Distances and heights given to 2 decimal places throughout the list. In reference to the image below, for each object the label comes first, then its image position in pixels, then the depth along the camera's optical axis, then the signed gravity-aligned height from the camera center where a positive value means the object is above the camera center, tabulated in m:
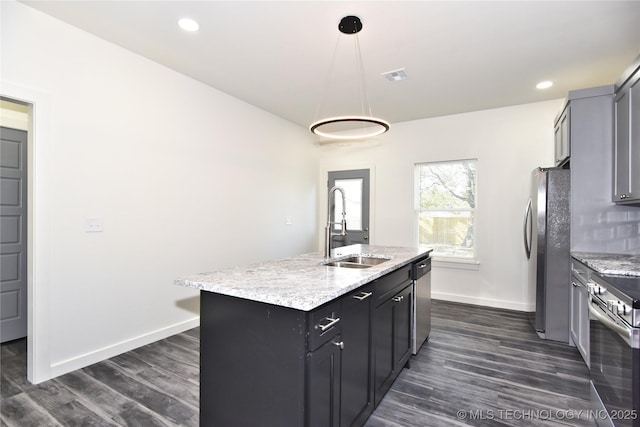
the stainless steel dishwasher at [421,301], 2.75 -0.80
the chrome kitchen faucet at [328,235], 2.58 -0.17
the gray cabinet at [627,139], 2.48 +0.66
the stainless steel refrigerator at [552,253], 3.22 -0.39
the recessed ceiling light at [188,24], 2.51 +1.54
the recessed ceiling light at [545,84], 3.58 +1.53
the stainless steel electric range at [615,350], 1.41 -0.69
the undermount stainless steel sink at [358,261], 2.61 -0.42
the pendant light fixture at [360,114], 2.48 +1.51
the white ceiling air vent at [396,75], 3.33 +1.53
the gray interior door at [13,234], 3.07 -0.23
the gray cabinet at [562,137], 3.19 +0.88
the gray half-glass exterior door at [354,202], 5.57 +0.22
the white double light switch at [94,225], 2.71 -0.12
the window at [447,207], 4.75 +0.13
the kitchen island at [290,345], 1.41 -0.67
